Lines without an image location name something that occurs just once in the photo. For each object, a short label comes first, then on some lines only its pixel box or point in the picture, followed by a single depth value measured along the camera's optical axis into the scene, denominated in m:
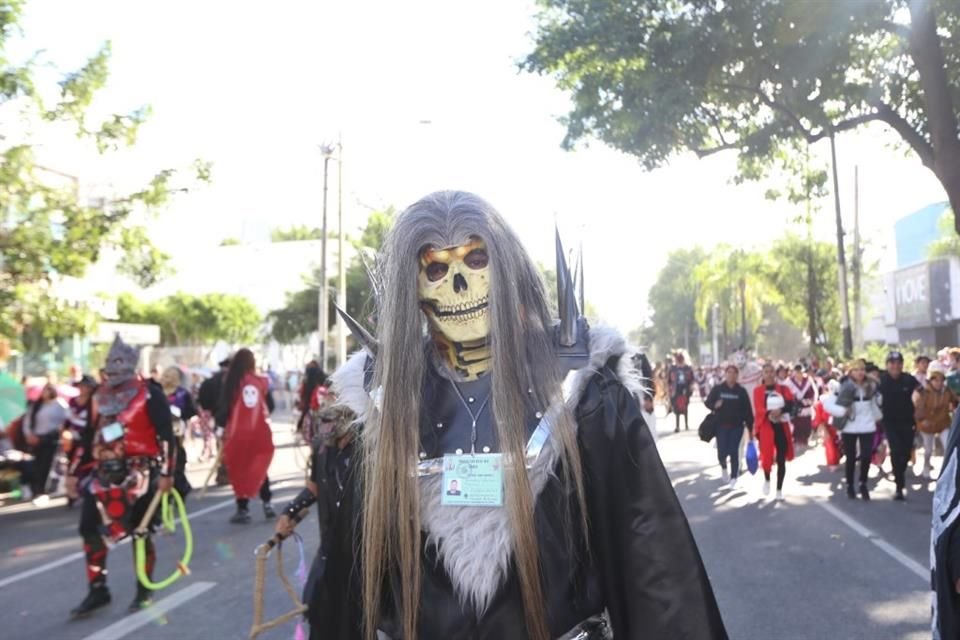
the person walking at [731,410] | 11.53
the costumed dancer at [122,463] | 6.28
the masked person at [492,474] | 1.94
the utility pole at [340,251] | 22.59
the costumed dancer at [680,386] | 22.52
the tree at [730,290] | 45.09
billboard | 32.12
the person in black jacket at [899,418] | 10.91
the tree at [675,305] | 81.06
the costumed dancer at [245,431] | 9.72
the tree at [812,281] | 33.84
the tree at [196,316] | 37.31
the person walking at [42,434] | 12.52
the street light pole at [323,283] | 24.09
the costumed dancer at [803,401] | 17.09
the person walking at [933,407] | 12.23
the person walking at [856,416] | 10.72
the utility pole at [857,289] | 28.28
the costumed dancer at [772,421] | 10.95
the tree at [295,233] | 65.75
